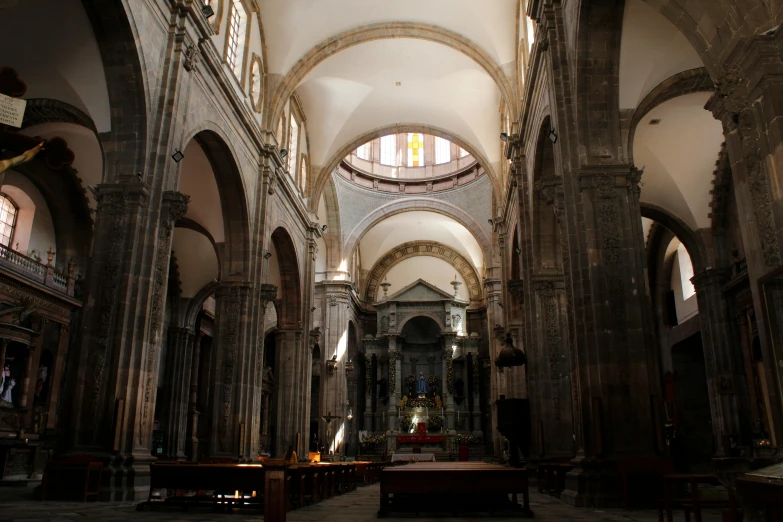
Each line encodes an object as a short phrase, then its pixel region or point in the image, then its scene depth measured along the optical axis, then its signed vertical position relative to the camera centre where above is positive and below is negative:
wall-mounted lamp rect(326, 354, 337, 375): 30.55 +3.68
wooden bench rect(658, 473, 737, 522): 5.74 -0.49
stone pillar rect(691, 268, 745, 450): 17.62 +2.38
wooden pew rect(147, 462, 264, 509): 8.73 -0.43
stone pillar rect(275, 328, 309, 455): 21.59 +2.02
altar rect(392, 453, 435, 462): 28.35 -0.50
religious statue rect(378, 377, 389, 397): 37.33 +3.26
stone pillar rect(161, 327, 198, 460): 24.70 +2.13
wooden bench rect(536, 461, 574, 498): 12.18 -0.63
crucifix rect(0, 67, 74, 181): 4.27 +2.22
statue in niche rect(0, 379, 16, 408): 17.42 +1.32
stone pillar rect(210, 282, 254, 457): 16.06 +1.93
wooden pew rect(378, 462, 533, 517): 7.33 -0.39
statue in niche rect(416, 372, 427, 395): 37.56 +3.40
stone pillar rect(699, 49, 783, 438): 5.86 +2.73
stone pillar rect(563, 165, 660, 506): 9.45 +1.65
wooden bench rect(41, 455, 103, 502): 9.73 -0.48
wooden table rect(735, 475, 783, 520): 3.17 -0.24
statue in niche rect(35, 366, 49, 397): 19.27 +2.01
